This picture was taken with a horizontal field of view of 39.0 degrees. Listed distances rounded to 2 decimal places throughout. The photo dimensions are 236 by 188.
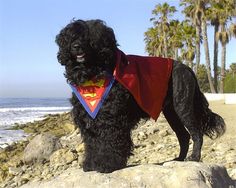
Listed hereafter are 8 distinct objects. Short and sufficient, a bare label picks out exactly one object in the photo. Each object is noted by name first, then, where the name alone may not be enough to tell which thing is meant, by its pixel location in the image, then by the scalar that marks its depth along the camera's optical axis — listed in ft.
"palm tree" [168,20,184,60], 114.47
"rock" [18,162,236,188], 11.50
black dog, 11.83
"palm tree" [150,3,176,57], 119.76
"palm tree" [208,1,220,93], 88.66
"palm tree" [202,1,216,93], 87.87
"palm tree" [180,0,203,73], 93.09
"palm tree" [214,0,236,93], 87.87
